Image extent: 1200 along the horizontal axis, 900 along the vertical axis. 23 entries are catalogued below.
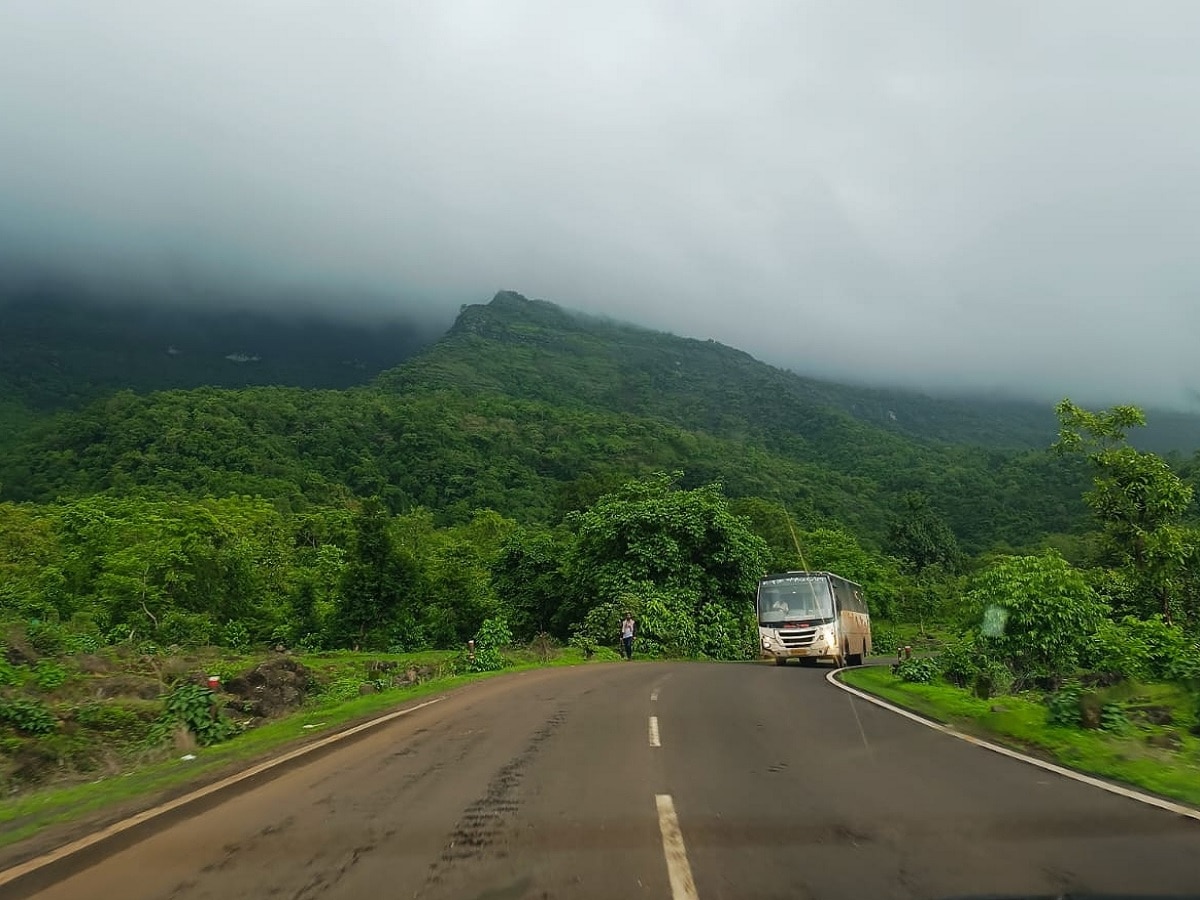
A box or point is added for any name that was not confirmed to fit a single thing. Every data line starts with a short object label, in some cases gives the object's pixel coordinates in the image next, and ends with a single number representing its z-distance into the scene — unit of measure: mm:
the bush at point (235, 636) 37500
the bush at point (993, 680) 14352
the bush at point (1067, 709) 10242
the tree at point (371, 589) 41469
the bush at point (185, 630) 34000
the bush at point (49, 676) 15562
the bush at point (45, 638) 20391
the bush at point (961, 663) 18641
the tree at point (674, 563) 36188
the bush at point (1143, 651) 13398
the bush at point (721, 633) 36812
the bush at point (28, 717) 12195
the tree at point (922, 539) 89062
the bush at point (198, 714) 12625
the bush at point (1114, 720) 9953
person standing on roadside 30750
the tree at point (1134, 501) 22875
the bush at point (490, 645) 25156
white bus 27781
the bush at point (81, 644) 21938
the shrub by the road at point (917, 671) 17734
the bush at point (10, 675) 14320
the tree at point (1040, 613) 17516
